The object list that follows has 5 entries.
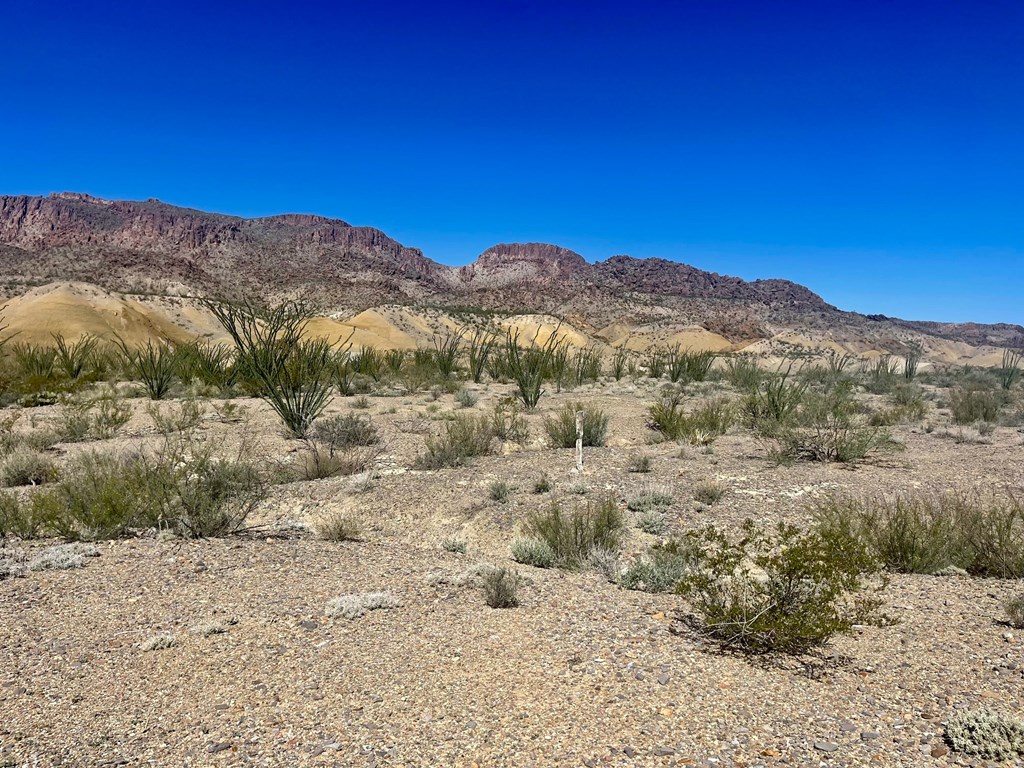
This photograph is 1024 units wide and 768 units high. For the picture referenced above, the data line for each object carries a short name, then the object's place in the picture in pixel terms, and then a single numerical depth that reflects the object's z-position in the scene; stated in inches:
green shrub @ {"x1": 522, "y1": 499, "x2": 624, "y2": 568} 266.1
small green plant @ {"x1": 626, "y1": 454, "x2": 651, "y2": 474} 412.2
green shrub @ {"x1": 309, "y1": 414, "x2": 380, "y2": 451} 487.5
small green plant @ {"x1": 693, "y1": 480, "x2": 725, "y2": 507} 345.4
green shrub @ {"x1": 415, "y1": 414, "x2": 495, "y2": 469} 436.8
